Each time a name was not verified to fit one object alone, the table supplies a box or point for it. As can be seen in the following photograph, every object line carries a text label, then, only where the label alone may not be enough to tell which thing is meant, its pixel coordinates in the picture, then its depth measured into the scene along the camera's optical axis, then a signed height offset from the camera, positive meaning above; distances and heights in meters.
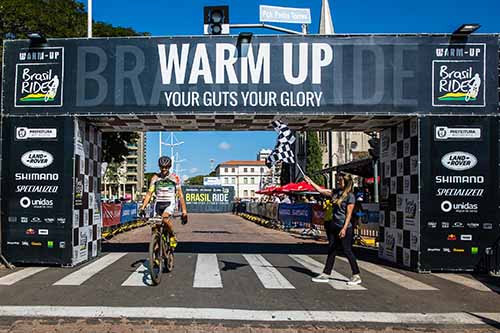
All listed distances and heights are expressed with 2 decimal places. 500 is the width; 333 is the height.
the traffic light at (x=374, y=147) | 16.05 +0.99
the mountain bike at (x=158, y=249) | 8.11 -1.26
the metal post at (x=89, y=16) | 16.06 +5.29
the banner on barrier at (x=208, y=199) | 61.75 -2.80
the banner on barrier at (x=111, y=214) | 19.48 -1.60
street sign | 13.69 +4.56
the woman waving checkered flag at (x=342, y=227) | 8.48 -0.86
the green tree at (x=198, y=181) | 190.12 -1.80
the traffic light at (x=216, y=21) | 11.08 +3.48
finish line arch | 10.21 +1.73
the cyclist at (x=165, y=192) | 8.64 -0.28
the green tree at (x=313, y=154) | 62.91 +2.95
